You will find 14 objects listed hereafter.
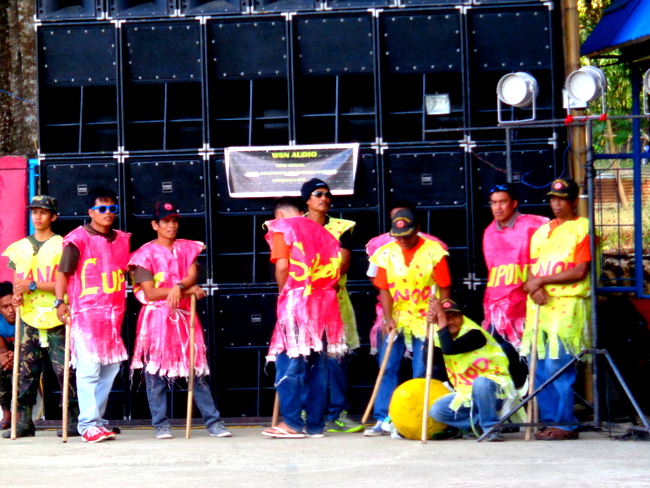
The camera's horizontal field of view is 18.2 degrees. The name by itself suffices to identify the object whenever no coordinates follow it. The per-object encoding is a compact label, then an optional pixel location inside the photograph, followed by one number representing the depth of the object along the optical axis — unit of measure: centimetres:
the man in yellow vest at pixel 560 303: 1479
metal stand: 1427
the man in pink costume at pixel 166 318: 1566
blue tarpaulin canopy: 1732
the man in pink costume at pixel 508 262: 1566
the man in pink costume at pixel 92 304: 1547
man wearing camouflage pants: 1610
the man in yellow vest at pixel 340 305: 1598
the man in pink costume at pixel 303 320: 1510
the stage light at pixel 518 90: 1583
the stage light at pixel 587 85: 1496
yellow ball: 1480
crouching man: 1453
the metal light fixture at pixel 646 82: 1496
